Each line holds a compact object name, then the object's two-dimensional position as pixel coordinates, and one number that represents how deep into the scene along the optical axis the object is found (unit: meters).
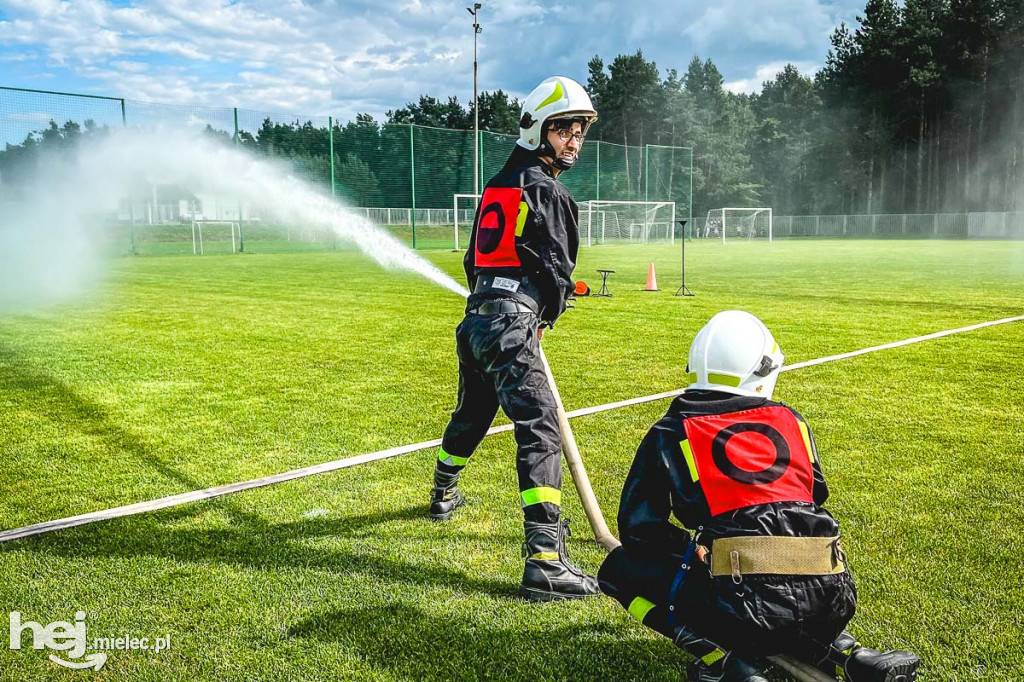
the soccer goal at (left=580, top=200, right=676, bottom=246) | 50.06
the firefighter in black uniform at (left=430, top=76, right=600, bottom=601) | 3.60
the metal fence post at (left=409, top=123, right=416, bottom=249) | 41.00
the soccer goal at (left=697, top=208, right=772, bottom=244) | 71.11
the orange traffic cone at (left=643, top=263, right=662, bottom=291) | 17.91
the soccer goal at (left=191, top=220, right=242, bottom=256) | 34.88
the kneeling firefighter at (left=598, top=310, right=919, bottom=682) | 2.51
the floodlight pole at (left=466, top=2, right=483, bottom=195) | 38.41
